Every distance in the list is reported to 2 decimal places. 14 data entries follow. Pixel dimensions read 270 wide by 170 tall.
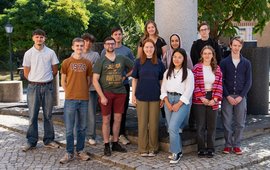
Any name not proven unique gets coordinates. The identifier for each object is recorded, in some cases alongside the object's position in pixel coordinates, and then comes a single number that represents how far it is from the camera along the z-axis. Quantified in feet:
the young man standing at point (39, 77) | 21.35
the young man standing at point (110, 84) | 19.79
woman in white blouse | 18.66
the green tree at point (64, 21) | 85.40
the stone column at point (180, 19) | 23.73
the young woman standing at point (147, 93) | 19.21
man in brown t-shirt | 19.63
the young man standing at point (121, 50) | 21.52
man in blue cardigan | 19.74
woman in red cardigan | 19.10
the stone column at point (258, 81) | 29.27
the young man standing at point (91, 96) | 21.83
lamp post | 72.39
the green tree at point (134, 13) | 31.50
